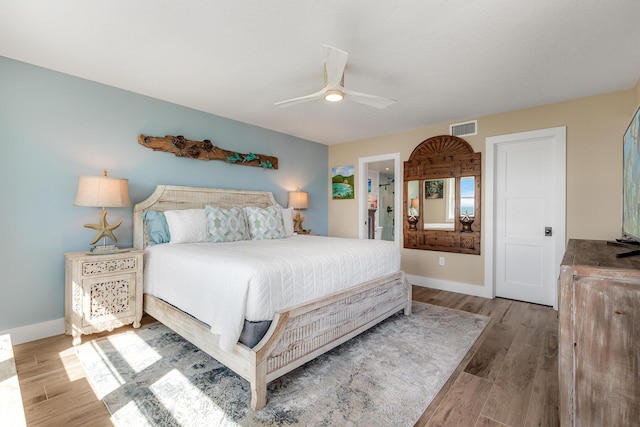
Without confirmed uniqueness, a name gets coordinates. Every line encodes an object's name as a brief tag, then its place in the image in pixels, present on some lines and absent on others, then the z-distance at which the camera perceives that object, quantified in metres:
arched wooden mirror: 4.07
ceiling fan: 1.96
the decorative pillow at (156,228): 3.10
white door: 3.44
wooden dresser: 1.15
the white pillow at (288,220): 4.09
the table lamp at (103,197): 2.58
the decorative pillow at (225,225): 3.26
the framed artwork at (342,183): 5.42
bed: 1.75
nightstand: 2.46
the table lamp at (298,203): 4.80
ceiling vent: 4.00
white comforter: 1.78
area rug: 1.65
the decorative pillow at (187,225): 3.11
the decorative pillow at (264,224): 3.62
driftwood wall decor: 3.35
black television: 1.58
